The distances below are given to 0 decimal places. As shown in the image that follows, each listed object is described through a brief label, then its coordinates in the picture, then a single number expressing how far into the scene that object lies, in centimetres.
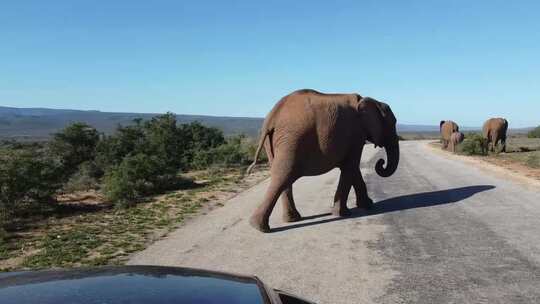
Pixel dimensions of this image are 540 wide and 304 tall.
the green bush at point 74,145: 2158
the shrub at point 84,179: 1591
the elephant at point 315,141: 888
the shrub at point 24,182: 1116
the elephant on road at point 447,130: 4084
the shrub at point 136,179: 1320
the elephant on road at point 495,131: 3347
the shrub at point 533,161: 2042
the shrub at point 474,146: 3172
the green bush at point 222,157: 2469
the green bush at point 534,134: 6649
